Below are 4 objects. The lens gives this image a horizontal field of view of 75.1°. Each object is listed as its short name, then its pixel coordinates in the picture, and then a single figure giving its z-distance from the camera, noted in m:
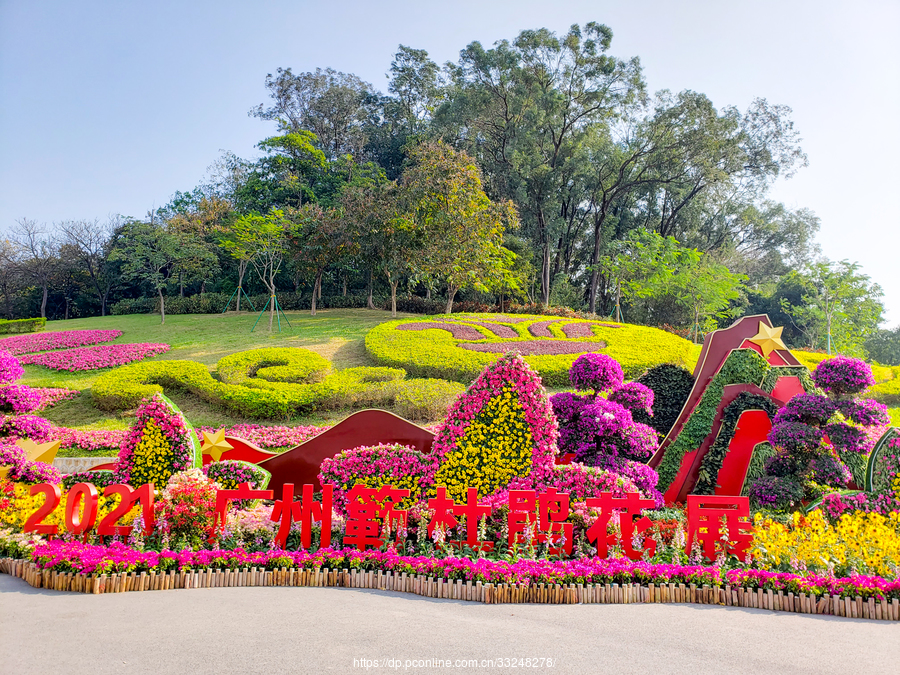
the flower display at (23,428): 6.03
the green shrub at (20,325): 19.38
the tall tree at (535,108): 22.16
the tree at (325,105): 32.44
